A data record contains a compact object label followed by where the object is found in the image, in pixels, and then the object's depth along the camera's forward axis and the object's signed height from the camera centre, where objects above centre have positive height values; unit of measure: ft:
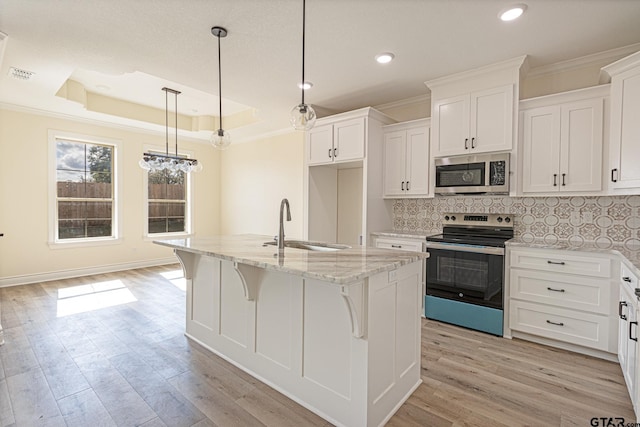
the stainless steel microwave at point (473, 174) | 10.17 +1.20
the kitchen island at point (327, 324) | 5.52 -2.47
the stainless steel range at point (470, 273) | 9.89 -2.18
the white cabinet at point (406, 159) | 12.19 +2.01
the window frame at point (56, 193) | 16.35 +0.72
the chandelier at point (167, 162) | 11.53 +1.71
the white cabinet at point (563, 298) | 8.37 -2.55
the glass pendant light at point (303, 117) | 7.43 +2.20
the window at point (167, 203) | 20.36 +0.25
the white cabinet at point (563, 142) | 8.95 +2.07
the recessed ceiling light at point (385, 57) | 9.58 +4.77
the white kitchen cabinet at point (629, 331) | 5.92 -2.64
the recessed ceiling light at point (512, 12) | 7.19 +4.71
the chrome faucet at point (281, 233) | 7.69 -0.65
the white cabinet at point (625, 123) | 7.85 +2.28
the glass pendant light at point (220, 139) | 9.48 +2.09
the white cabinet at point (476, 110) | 9.91 +3.40
